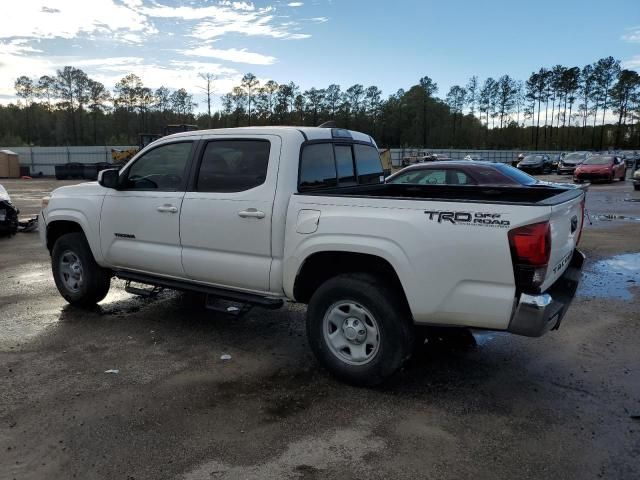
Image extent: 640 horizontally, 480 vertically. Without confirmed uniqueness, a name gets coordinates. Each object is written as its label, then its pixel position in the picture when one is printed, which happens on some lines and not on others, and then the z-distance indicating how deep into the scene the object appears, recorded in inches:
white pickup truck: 135.8
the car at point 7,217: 442.9
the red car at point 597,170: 1147.3
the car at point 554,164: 1726.9
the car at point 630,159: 1708.4
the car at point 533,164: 1509.6
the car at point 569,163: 1448.1
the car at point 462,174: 405.4
